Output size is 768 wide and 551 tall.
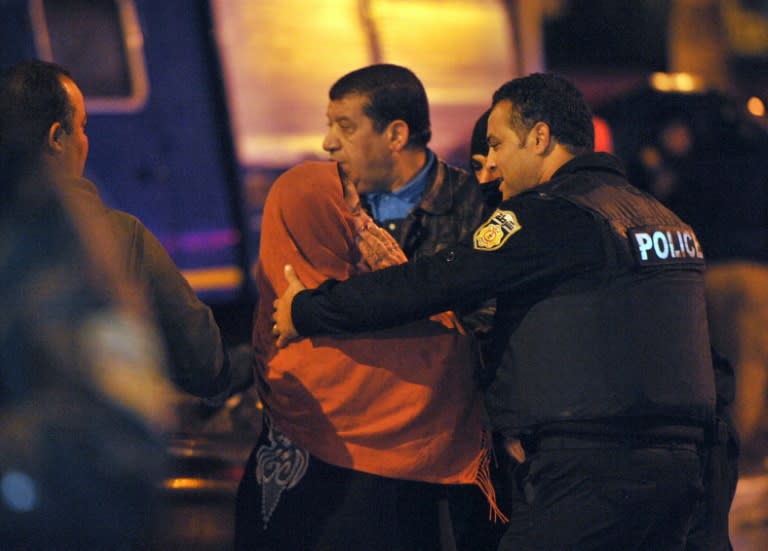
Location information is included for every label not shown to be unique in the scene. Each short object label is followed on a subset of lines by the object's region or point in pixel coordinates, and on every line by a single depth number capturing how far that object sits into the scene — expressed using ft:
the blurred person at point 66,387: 14.19
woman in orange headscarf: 20.68
